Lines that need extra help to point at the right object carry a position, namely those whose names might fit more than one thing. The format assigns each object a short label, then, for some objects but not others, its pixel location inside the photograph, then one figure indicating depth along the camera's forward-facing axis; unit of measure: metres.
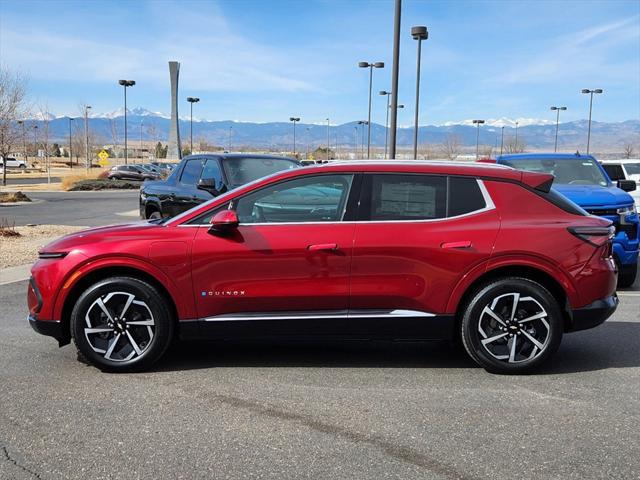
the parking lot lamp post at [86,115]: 62.99
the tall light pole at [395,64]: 14.95
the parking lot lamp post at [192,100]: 72.25
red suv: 4.89
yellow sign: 40.42
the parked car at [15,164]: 78.20
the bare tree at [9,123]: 29.41
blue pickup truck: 8.45
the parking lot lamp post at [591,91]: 63.06
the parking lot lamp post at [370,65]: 41.41
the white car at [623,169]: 18.39
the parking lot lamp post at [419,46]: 18.50
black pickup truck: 9.86
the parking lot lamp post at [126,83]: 57.28
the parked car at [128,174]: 50.47
